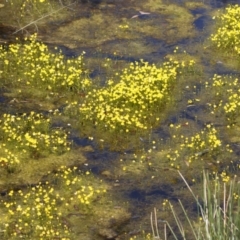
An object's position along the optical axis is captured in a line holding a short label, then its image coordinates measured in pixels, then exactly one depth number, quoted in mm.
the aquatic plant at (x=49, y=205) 13092
